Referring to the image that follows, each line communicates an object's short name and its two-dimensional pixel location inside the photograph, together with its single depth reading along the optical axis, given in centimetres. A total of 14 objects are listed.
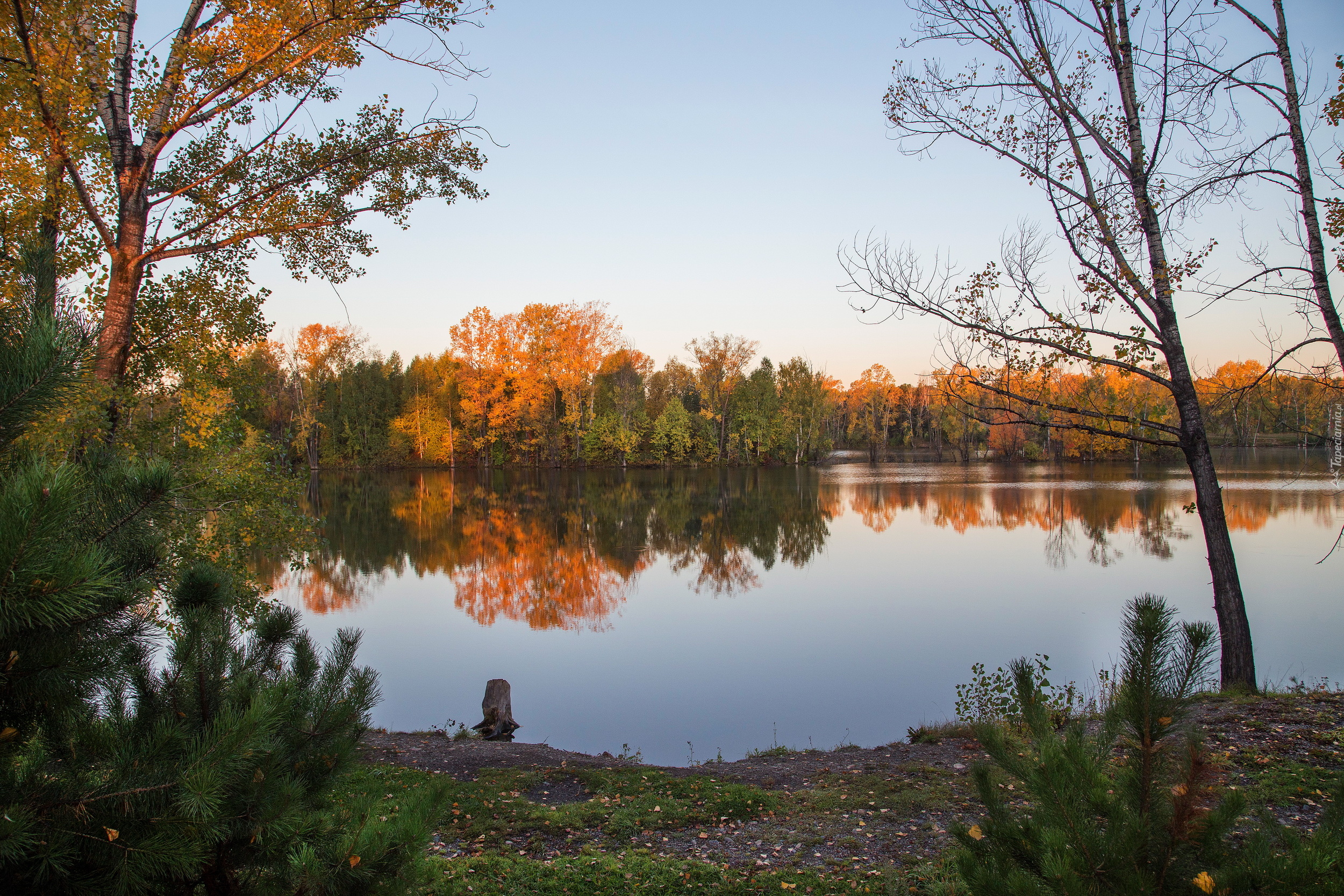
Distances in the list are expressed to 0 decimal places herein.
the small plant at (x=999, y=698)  779
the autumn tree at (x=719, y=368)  6688
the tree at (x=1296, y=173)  714
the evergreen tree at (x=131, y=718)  164
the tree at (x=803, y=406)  7125
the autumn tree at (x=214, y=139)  659
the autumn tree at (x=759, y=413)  6962
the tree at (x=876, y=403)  8969
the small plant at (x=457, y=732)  956
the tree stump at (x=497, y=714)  986
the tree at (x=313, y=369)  5491
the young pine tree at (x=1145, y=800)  187
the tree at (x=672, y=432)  6544
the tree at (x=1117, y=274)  832
